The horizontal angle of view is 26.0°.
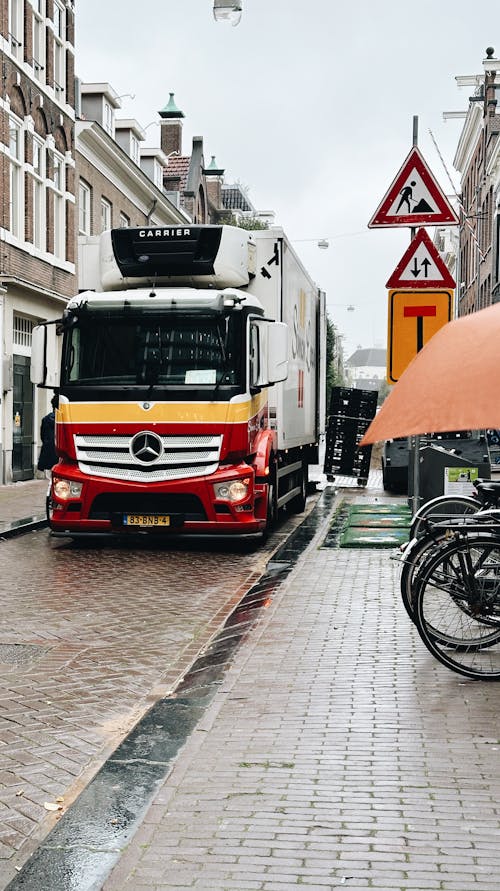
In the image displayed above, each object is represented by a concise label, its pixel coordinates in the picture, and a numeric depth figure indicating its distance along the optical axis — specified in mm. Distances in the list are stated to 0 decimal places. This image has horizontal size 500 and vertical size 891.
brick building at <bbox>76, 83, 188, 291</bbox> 28812
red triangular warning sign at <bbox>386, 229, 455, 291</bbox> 8672
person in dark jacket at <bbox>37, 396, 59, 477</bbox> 16062
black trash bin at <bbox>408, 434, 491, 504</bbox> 12242
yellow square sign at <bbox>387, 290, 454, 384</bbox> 8758
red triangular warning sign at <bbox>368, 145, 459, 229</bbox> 8414
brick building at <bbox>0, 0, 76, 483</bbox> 22047
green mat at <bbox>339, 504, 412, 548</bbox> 11688
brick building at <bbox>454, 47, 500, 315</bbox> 42728
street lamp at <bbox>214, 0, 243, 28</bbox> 11945
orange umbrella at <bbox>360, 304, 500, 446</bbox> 4613
